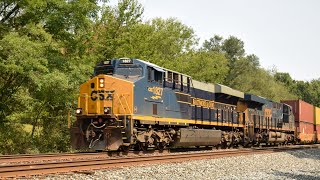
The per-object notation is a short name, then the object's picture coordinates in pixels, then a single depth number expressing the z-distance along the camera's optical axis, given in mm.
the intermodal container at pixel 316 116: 36688
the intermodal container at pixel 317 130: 36903
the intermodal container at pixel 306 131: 31719
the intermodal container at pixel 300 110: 32156
